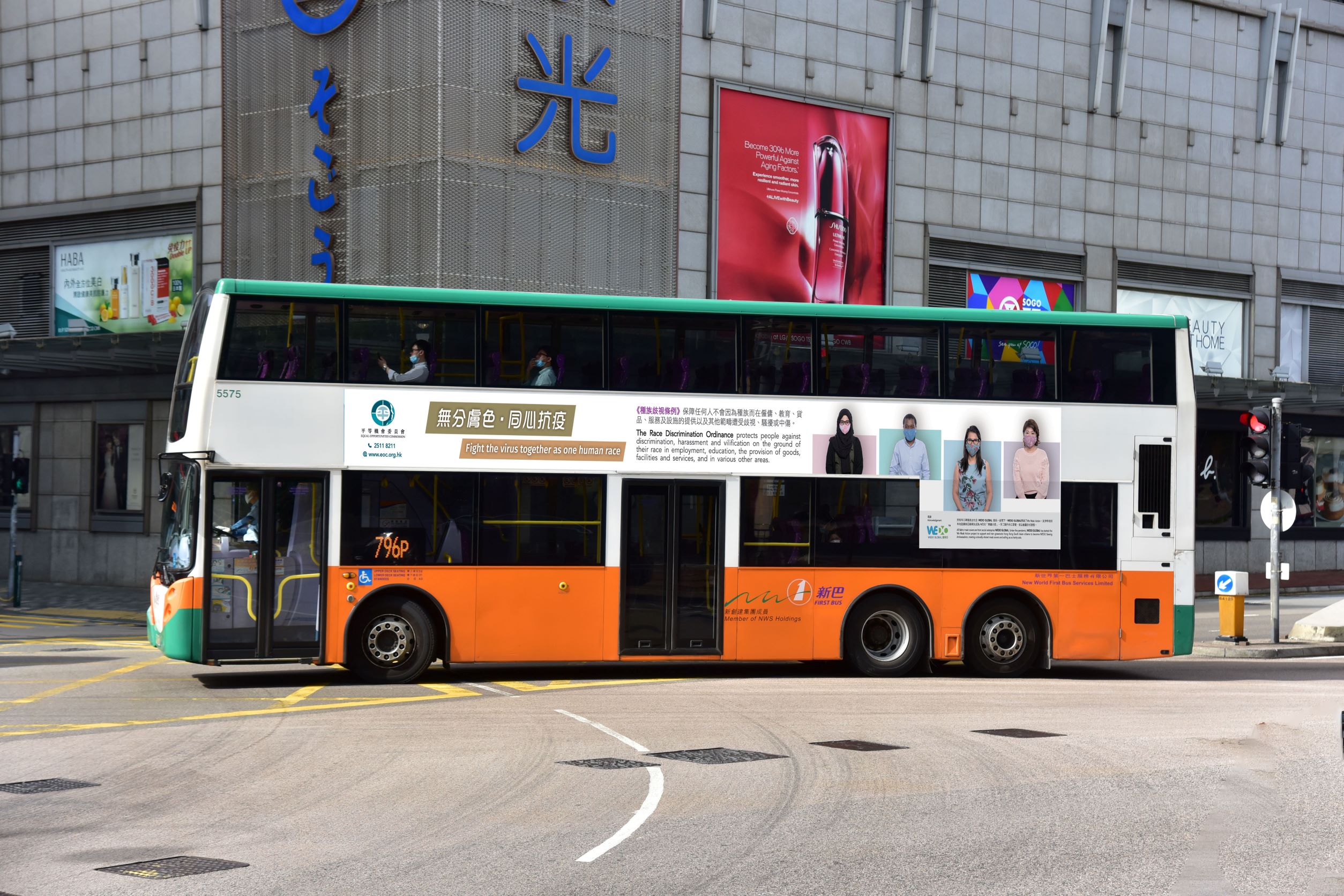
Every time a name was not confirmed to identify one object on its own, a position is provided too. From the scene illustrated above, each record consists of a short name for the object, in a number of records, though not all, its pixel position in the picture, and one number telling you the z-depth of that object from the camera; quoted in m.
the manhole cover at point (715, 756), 11.05
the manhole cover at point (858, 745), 11.78
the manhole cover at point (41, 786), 9.59
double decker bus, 15.56
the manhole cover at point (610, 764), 10.73
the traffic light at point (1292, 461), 22.66
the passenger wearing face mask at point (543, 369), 16.22
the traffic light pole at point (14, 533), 29.73
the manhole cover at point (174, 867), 7.29
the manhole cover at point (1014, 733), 12.68
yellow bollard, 22.66
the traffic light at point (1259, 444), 22.67
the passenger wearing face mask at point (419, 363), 15.90
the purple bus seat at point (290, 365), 15.56
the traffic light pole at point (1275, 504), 22.61
